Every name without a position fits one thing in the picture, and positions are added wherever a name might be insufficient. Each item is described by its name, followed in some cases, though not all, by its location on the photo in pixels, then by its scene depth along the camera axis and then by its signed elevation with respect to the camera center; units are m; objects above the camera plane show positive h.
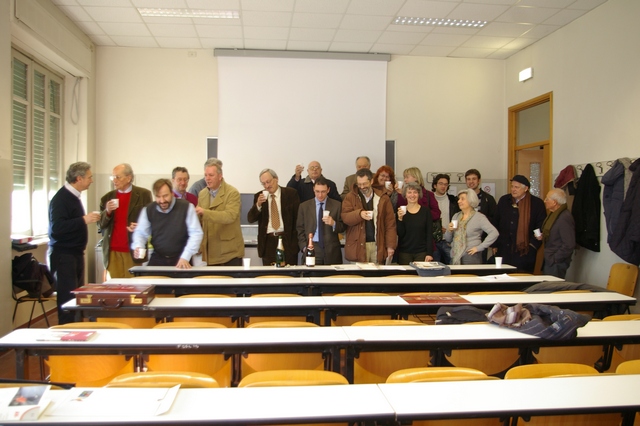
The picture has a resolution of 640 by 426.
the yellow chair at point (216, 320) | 3.10 -0.81
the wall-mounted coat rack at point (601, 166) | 5.53 +0.41
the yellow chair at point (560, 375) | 1.71 -0.73
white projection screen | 7.41 +1.32
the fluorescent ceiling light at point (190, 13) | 5.96 +2.35
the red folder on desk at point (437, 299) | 3.11 -0.68
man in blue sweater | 4.35 -0.31
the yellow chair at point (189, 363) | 2.30 -0.82
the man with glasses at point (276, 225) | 5.41 -0.31
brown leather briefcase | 2.91 -0.63
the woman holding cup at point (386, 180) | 5.43 +0.22
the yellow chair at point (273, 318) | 3.14 -0.82
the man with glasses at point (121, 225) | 4.81 -0.29
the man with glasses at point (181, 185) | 5.35 +0.14
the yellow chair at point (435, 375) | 1.86 -0.71
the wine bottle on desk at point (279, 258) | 4.49 -0.58
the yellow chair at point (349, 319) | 3.12 -0.82
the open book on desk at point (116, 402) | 1.49 -0.68
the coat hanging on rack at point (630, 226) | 4.76 -0.26
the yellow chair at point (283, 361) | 2.31 -0.81
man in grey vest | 4.19 -0.27
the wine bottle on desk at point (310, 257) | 4.35 -0.55
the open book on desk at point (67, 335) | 2.22 -0.67
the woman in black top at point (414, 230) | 5.06 -0.34
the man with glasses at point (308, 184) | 6.07 +0.19
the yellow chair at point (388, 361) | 2.41 -0.83
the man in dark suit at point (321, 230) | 5.04 -0.34
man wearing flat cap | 5.81 -0.31
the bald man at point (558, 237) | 5.35 -0.42
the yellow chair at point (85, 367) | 2.30 -0.84
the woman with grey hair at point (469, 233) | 5.16 -0.38
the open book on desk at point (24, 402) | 1.44 -0.65
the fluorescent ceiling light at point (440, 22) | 6.30 +2.39
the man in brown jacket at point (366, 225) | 5.01 -0.29
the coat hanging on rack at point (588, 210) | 5.59 -0.12
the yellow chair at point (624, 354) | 2.57 -0.84
